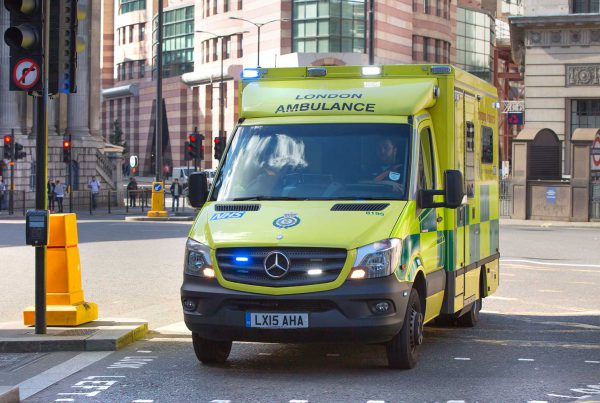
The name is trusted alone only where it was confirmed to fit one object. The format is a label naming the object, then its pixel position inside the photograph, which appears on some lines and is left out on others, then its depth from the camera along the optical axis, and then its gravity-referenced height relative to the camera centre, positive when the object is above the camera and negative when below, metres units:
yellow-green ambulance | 9.20 -0.28
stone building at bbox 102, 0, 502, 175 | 94.38 +11.89
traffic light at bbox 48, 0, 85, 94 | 11.31 +1.26
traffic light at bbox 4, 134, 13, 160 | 50.00 +1.32
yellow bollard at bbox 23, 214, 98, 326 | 11.77 -0.97
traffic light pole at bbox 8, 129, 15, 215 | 48.97 -0.54
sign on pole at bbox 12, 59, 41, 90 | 10.99 +0.96
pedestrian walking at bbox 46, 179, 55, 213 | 52.24 -0.76
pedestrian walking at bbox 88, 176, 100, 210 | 55.97 -0.39
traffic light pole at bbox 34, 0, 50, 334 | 11.06 -0.02
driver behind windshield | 10.29 +0.13
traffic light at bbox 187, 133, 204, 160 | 46.91 +1.25
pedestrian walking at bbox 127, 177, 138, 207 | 60.16 -0.60
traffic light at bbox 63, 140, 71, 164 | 51.22 +1.13
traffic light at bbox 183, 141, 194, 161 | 47.19 +1.09
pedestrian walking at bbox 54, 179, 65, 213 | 51.75 -0.66
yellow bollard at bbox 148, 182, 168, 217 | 43.00 -0.81
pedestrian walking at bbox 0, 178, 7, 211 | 52.10 -0.63
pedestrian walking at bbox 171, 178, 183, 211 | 50.66 -0.46
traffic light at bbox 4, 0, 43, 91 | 10.88 +1.23
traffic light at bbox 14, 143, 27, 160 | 50.81 +1.07
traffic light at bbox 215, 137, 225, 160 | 49.78 +1.46
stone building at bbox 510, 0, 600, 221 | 48.47 +4.67
